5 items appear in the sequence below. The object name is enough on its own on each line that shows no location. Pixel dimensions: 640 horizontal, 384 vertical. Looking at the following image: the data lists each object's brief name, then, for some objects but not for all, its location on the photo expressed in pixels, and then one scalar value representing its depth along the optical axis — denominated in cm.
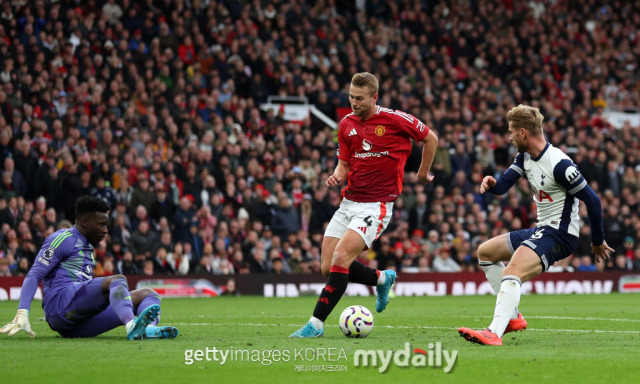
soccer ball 1877
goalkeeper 1737
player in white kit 1769
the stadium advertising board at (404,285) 3900
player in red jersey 1978
